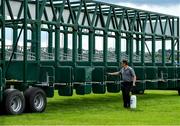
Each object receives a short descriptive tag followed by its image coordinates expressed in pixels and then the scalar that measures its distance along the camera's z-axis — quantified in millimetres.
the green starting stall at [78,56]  13641
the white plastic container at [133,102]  14444
